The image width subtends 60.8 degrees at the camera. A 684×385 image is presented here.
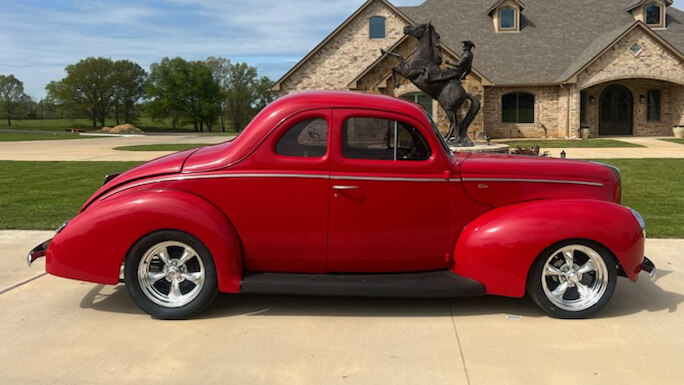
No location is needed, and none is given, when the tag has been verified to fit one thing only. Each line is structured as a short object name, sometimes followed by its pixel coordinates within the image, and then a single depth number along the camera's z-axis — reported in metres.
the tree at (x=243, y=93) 81.69
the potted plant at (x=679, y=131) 28.34
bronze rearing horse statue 11.85
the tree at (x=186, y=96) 72.75
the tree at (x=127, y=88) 77.00
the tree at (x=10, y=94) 79.75
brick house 27.28
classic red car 4.28
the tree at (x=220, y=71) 83.25
